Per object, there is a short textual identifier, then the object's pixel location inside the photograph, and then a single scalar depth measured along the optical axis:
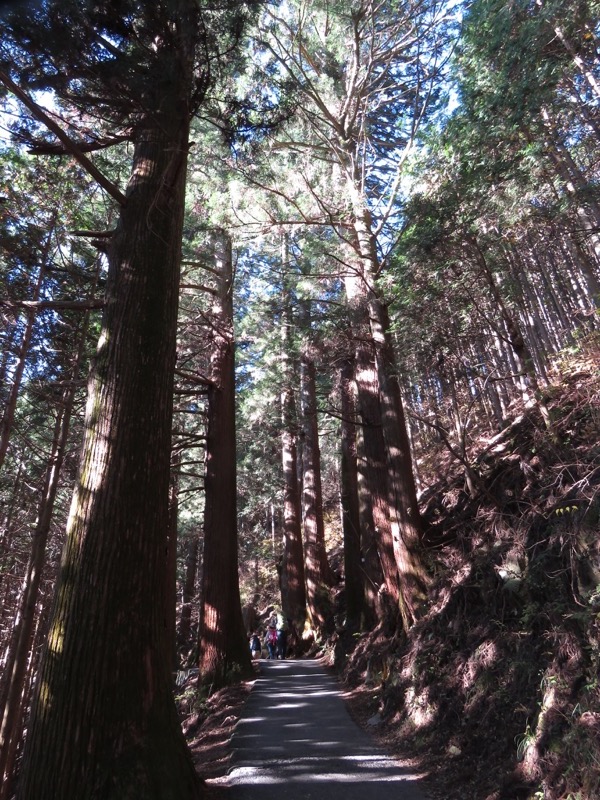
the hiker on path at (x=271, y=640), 17.69
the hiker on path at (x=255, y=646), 20.47
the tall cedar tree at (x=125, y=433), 3.41
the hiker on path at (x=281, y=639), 16.86
